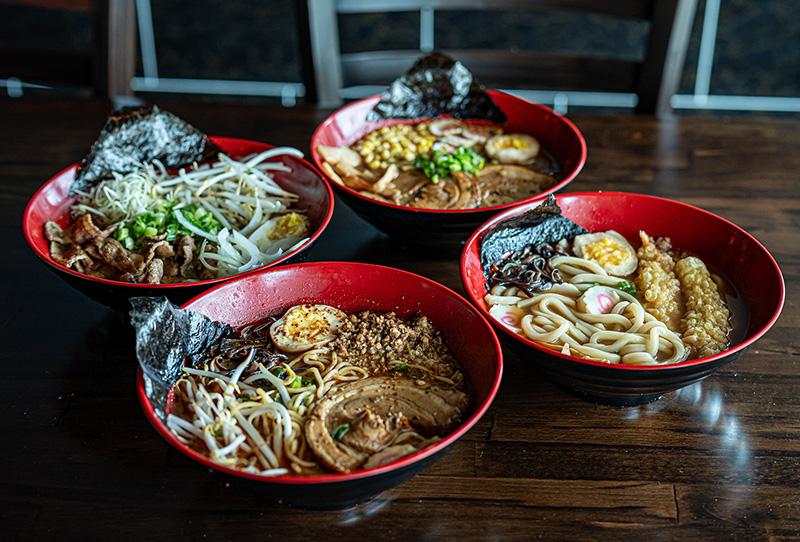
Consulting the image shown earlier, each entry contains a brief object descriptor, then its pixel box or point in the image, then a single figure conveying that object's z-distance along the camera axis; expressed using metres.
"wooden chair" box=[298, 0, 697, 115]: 0.86
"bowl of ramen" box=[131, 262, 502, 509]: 0.44
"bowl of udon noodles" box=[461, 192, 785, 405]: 0.50
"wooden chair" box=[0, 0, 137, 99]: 0.87
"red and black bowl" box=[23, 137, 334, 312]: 0.54
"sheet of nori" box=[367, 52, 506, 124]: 0.79
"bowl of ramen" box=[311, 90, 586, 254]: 0.62
